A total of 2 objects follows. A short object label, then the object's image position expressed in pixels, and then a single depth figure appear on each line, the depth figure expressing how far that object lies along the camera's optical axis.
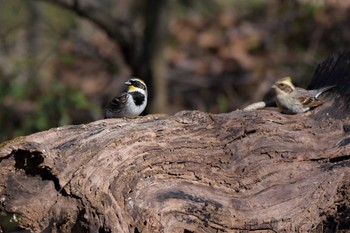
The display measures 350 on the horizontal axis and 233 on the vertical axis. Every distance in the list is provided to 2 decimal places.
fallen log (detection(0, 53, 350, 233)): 10.26
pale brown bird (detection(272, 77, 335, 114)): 13.16
